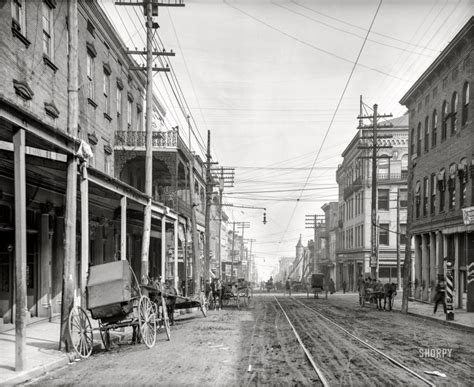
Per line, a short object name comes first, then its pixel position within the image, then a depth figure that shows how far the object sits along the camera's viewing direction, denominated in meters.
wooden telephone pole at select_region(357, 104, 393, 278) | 29.67
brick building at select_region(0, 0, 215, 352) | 10.82
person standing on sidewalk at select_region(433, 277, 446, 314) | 21.27
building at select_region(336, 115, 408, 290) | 50.94
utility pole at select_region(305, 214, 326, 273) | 91.15
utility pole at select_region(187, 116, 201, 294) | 24.65
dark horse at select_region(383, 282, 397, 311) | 24.82
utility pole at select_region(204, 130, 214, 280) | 32.28
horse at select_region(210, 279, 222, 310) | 24.97
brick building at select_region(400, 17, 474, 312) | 23.16
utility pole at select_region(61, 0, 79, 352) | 10.80
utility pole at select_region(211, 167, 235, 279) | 42.22
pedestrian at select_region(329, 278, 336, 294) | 43.58
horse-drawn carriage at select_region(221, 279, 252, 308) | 25.48
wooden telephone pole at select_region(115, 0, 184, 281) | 17.17
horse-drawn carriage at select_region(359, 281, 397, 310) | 24.91
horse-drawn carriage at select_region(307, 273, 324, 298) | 37.09
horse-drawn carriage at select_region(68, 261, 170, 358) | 10.52
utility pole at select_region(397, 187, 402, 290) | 43.56
